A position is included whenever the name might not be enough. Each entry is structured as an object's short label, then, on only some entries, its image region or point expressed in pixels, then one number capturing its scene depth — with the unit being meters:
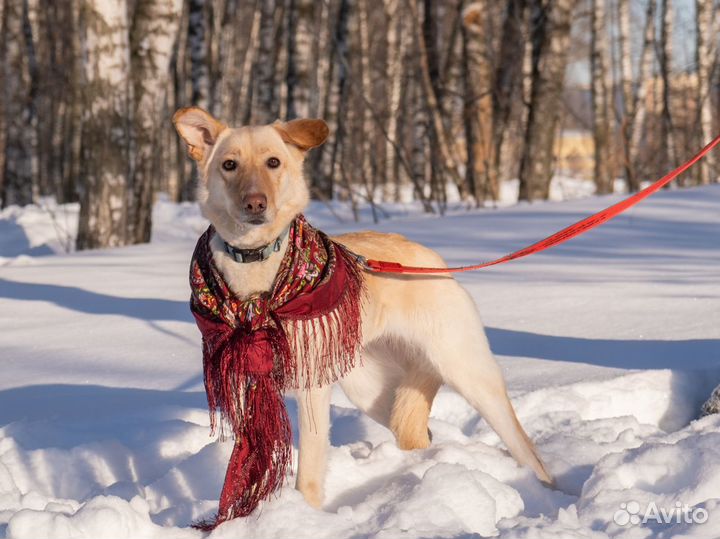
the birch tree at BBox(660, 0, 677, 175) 14.21
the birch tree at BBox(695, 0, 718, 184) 16.41
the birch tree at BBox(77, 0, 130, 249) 8.43
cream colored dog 3.01
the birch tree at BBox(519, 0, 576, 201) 11.89
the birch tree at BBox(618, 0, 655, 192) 13.97
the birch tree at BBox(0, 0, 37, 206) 17.31
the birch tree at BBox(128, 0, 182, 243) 9.22
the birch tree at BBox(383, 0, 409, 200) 21.17
